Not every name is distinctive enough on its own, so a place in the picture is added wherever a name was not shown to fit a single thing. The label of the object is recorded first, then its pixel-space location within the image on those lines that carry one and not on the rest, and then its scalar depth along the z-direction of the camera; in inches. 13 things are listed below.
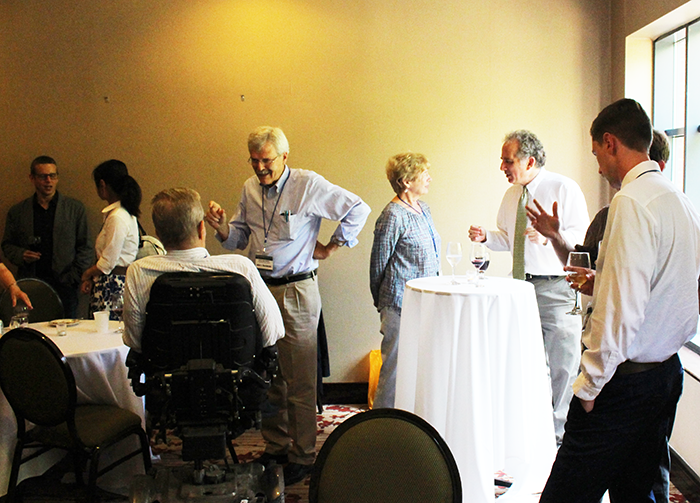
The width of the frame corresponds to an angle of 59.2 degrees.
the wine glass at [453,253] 129.6
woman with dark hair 151.2
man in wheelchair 89.6
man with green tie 139.4
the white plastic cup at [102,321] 132.1
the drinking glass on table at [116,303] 152.3
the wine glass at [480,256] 121.6
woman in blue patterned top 147.2
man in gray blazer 179.8
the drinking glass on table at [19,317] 127.6
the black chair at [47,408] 107.0
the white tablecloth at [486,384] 109.0
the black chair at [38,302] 154.1
